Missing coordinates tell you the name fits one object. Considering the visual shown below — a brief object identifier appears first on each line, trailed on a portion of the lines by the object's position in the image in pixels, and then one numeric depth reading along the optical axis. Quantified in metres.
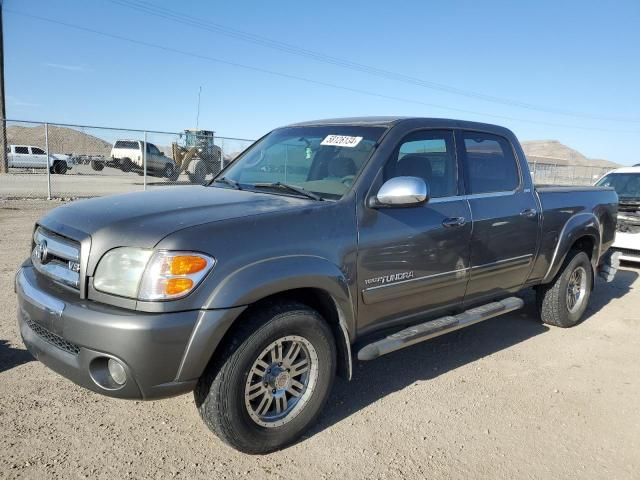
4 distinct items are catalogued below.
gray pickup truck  2.52
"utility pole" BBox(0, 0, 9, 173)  18.29
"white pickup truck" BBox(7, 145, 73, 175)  29.33
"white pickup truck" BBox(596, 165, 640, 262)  8.16
